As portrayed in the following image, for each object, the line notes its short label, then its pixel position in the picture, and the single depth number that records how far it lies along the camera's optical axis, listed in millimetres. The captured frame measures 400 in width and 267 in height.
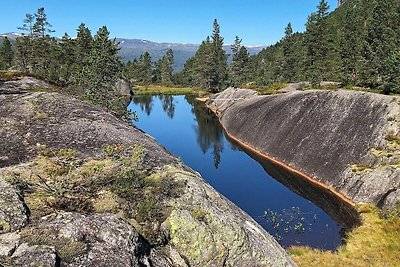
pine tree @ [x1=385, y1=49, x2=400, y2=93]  46488
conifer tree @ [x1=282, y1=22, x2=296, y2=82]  132900
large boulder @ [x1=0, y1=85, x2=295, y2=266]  9695
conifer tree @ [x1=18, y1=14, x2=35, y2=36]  123288
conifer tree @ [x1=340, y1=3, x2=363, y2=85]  77562
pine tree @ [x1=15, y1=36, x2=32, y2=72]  125938
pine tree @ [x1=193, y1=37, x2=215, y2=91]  151375
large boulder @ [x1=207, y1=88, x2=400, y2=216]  33531
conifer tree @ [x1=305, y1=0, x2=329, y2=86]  103500
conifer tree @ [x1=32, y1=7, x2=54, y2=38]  122625
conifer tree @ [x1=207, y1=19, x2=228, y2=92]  153250
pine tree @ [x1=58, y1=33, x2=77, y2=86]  116400
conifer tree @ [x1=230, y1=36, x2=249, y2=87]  143750
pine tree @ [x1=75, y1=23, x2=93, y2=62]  118456
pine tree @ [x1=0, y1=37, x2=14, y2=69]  155750
